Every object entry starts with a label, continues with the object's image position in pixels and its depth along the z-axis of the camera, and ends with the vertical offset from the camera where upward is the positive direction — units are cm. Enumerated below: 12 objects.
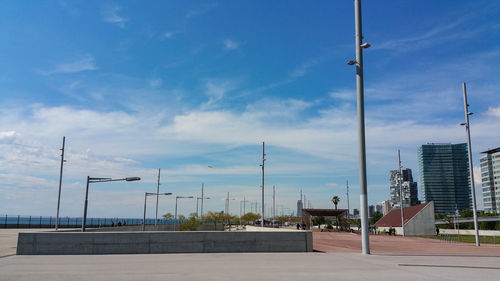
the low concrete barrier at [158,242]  1527 -175
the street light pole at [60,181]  3520 +194
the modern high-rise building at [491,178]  17062 +1313
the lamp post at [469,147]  2734 +447
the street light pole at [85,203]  1984 -10
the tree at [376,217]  14482 -516
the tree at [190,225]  6158 -380
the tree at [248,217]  10599 -404
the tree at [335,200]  8222 +89
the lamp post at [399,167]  4500 +470
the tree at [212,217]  7747 -297
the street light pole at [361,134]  1556 +308
